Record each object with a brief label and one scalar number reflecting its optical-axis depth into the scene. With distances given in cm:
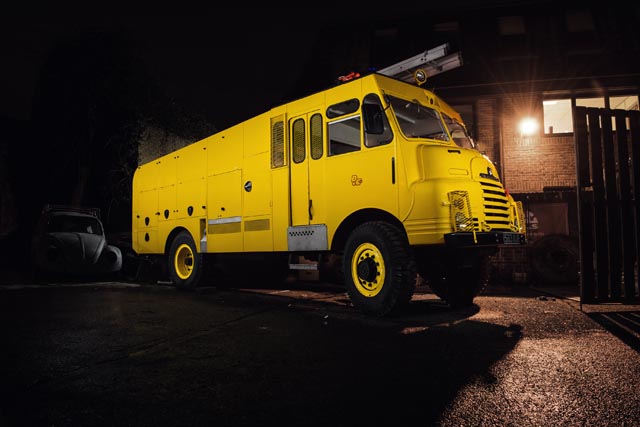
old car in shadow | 1094
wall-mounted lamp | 1222
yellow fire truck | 550
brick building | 1202
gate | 630
